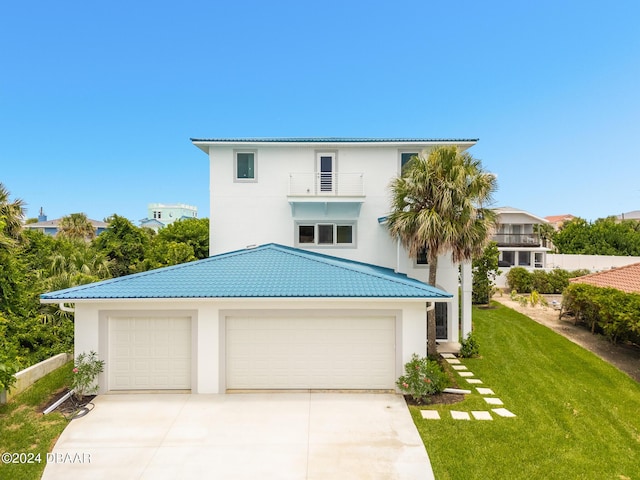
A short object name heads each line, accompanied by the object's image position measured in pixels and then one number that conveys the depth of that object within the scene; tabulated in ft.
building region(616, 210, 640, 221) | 318.86
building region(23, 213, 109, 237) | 270.87
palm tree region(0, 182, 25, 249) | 58.85
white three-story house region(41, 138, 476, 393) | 34.17
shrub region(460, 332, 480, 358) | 47.93
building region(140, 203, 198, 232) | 359.87
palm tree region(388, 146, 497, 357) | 40.40
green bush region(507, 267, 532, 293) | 102.37
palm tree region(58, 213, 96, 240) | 135.33
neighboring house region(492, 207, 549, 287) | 125.70
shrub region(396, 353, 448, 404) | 32.83
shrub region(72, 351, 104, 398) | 33.09
